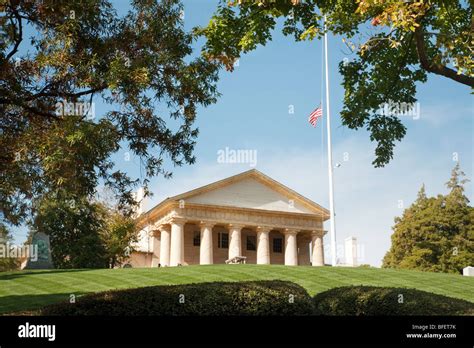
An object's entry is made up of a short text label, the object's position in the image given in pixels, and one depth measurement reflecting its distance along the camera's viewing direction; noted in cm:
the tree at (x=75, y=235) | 4709
